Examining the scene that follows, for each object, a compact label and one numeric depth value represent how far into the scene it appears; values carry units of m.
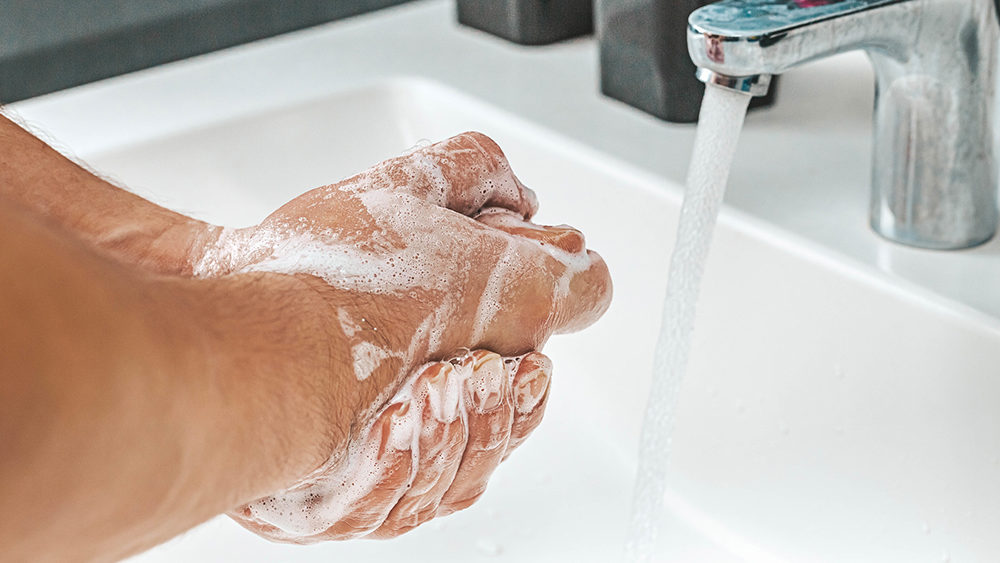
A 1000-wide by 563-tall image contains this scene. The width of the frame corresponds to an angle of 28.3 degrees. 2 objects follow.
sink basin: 0.76
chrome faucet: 0.74
